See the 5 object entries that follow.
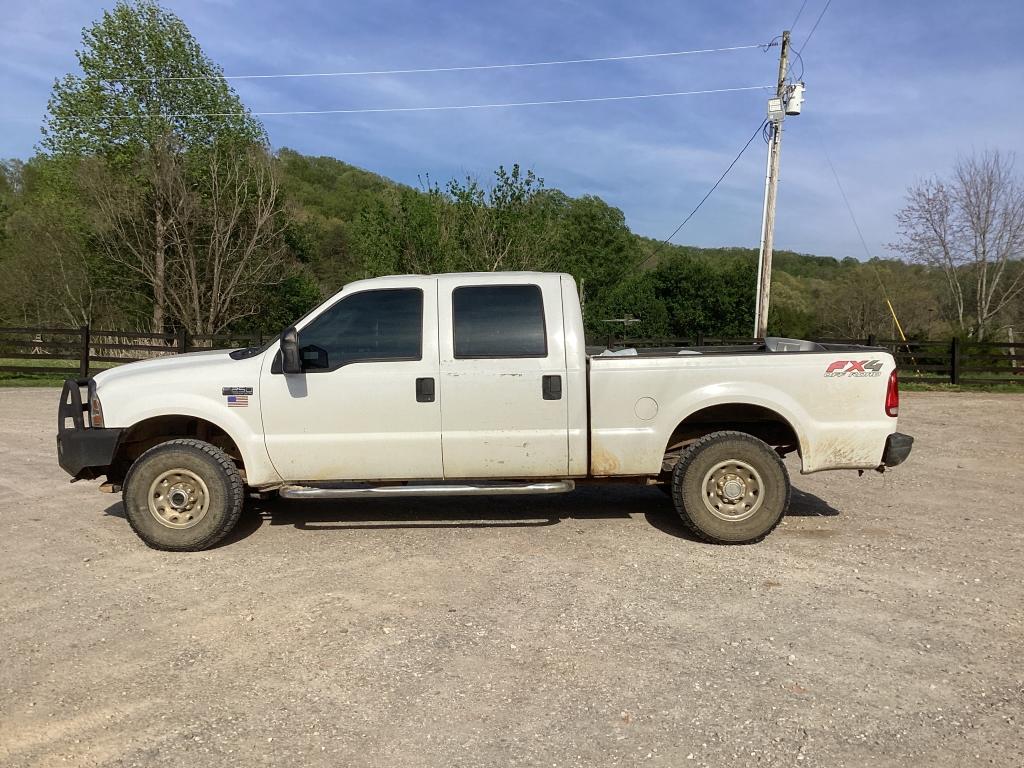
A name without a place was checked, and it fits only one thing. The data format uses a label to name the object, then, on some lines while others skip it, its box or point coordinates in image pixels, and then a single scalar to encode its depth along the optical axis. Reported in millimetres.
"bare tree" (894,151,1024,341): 31250
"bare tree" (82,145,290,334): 27750
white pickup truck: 5352
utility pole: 18516
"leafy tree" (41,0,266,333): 28562
